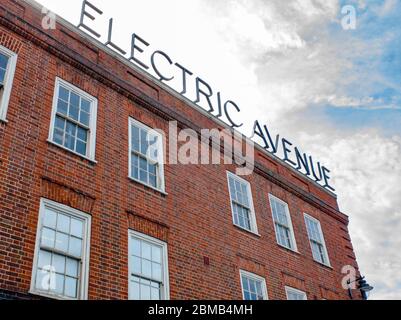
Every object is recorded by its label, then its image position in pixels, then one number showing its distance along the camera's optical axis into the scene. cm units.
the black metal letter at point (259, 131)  1744
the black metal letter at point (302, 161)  1955
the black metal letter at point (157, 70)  1394
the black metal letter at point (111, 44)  1280
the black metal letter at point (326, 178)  2057
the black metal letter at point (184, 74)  1471
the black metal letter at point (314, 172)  1995
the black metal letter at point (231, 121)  1626
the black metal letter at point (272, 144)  1797
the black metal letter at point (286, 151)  1855
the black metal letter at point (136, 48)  1341
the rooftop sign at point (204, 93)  1294
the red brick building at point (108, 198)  830
